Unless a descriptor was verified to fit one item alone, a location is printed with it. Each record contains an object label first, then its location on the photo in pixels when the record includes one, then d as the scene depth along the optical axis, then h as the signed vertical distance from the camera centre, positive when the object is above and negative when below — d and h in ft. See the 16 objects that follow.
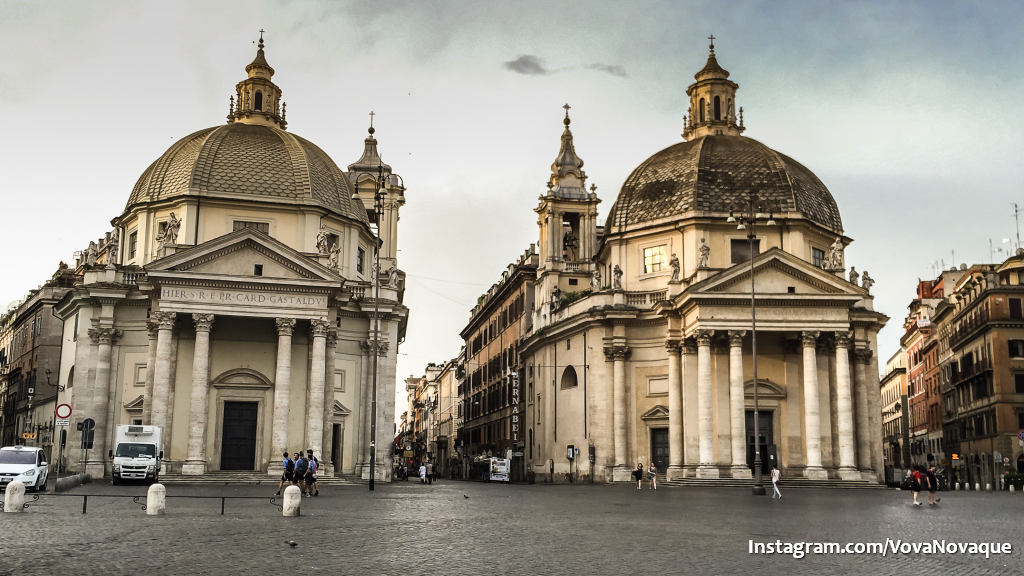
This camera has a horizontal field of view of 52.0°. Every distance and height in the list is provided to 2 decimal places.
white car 106.93 -1.25
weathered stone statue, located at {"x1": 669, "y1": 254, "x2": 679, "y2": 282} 175.83 +32.48
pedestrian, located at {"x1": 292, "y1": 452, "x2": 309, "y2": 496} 106.32 -1.26
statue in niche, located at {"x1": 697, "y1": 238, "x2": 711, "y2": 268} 171.32 +33.65
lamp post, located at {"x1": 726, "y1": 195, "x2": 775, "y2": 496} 126.00 +2.82
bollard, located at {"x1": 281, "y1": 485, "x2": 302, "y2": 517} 73.87 -3.03
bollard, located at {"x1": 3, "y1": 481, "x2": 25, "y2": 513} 71.67 -3.04
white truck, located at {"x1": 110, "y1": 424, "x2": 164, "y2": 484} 133.59 +0.27
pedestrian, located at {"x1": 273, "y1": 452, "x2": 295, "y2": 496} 104.47 -1.21
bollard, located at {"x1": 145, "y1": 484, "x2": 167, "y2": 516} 73.10 -3.13
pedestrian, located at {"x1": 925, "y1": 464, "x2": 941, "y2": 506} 103.78 -2.21
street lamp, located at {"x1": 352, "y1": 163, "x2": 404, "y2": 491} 132.57 +17.53
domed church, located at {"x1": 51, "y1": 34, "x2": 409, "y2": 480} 150.92 +20.81
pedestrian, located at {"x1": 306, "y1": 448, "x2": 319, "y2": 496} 105.81 -1.94
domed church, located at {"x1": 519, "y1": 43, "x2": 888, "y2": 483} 164.25 +22.33
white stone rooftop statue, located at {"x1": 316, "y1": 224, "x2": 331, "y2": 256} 162.81 +32.79
